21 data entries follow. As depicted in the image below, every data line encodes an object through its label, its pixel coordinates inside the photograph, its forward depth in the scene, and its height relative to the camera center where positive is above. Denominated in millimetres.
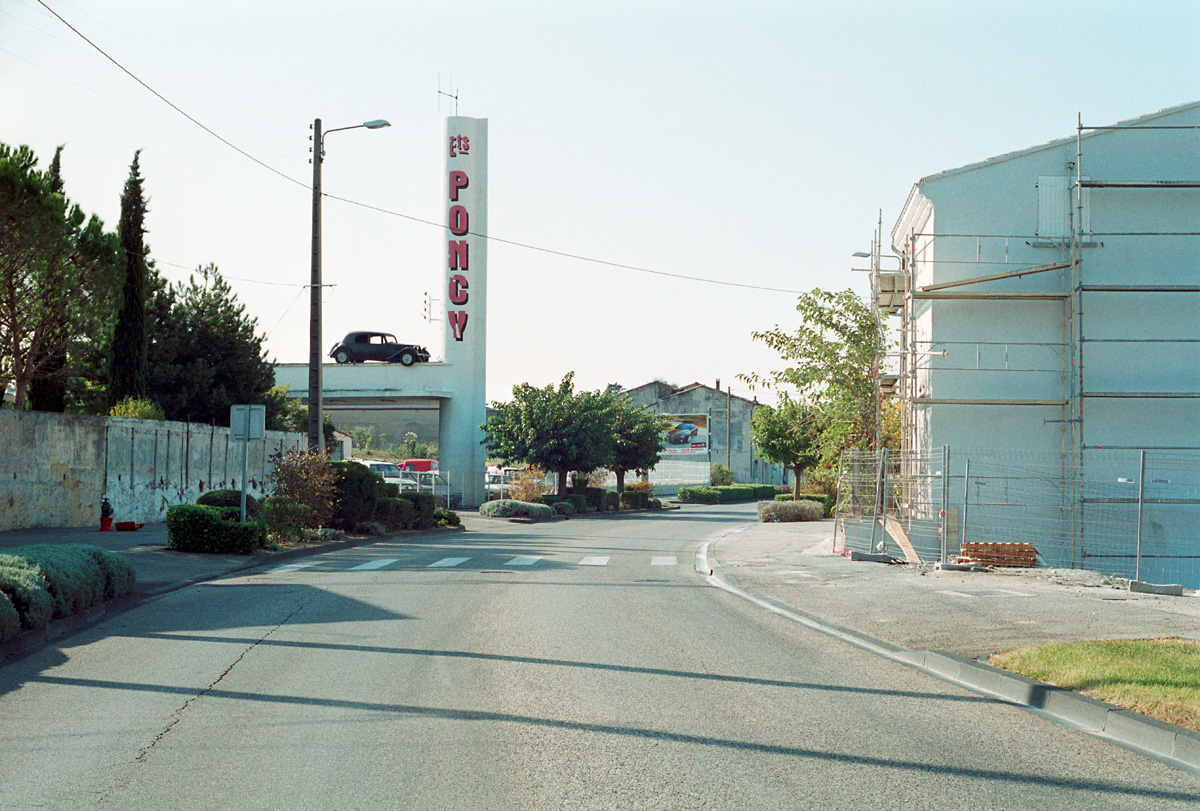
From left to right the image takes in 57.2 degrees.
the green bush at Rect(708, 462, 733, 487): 78312 -1832
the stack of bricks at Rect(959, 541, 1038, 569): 18562 -1674
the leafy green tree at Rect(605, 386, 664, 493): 58406 +590
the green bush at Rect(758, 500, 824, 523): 39344 -2130
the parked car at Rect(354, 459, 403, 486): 58925 -1540
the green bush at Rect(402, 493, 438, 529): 31609 -1898
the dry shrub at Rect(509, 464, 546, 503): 47156 -1704
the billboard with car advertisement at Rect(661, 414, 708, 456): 88875 +1164
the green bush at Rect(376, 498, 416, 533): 29703 -1904
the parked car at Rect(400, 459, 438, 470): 68125 -1295
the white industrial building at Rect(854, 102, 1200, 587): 23812 +2772
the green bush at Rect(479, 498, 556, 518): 41938 -2433
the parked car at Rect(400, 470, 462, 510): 48812 -1853
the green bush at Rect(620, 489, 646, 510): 58312 -2732
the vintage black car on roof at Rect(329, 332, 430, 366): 52594 +4482
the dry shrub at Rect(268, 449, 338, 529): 23953 -855
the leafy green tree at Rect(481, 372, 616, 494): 51250 +740
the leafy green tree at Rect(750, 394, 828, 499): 54719 +551
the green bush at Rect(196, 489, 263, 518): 22625 -1229
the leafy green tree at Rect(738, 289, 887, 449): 31656 +2764
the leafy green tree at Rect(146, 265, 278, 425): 36281 +2854
